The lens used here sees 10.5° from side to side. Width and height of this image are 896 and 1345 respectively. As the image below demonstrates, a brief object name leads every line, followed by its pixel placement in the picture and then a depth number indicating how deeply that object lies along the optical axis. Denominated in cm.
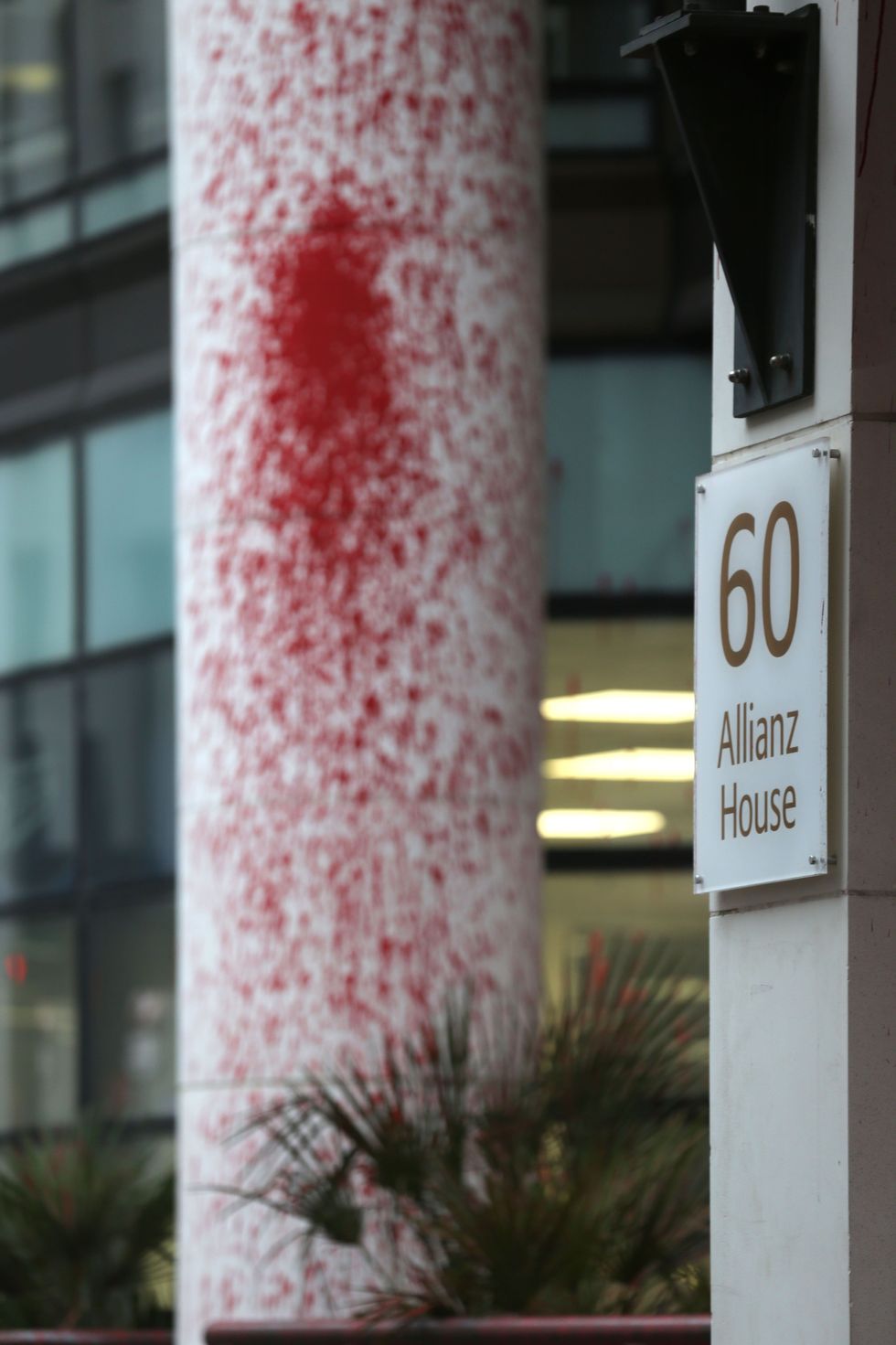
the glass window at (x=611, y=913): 2349
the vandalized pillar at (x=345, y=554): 1637
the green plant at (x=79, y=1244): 1677
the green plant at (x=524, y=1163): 1321
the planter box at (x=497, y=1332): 1233
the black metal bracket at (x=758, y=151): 803
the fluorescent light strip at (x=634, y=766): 2379
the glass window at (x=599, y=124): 2417
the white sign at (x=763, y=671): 776
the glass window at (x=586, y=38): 2433
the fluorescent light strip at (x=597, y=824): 2379
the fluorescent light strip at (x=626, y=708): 2391
